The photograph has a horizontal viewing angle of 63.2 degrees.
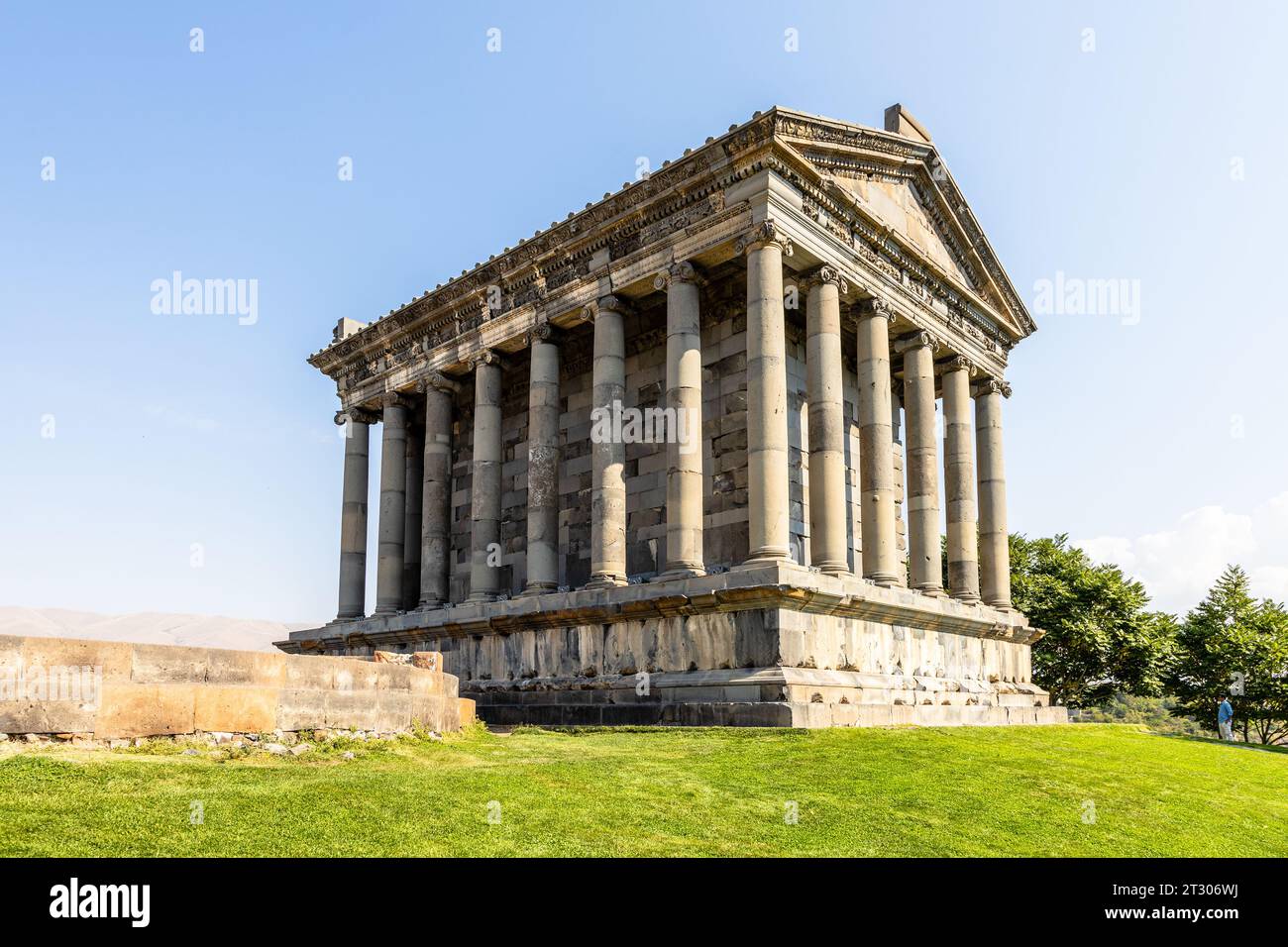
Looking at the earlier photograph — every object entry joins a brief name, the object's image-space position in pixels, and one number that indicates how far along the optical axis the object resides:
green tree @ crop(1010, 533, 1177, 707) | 50.06
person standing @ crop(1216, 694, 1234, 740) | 37.47
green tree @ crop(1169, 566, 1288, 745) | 50.09
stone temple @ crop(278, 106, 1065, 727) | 24.06
